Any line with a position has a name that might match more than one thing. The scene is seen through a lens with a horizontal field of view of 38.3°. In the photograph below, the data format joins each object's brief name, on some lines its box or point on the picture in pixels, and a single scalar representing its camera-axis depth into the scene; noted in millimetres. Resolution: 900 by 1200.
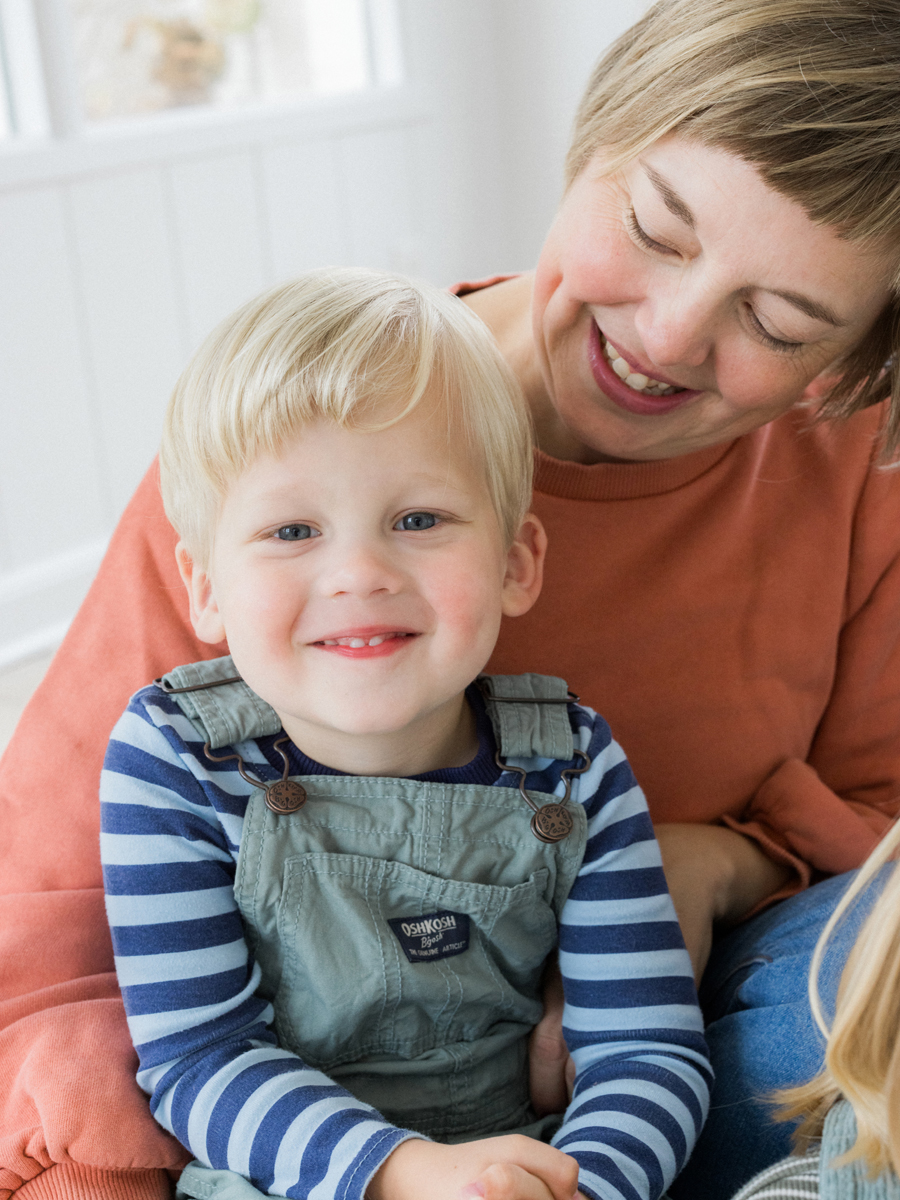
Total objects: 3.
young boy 875
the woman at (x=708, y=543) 955
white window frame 2510
